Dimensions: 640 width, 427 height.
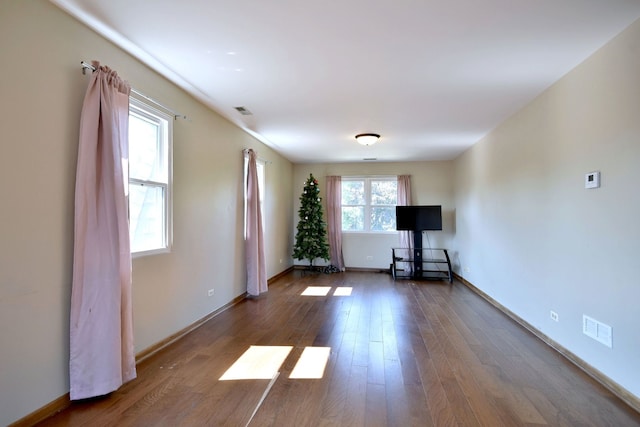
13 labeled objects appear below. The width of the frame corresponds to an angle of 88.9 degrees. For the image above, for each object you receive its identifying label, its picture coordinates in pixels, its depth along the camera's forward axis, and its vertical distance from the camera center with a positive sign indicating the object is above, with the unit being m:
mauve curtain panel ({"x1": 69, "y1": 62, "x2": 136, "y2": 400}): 2.09 -0.23
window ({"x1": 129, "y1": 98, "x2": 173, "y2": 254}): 2.80 +0.37
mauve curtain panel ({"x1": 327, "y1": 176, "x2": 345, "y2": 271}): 7.54 -0.06
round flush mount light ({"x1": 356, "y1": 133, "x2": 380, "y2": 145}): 4.99 +1.21
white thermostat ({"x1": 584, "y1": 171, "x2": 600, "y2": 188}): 2.51 +0.26
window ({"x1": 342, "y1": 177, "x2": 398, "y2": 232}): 7.59 +0.30
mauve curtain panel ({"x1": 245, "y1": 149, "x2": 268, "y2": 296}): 4.84 -0.20
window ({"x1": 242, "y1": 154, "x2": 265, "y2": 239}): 5.64 +0.73
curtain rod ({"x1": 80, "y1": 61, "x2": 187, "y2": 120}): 2.21 +1.05
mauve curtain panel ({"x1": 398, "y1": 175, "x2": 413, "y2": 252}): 7.28 +0.49
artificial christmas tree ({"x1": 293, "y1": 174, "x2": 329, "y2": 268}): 7.05 -0.26
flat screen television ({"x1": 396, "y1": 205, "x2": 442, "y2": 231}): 6.82 -0.04
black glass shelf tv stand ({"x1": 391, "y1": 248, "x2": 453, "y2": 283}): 6.77 -1.06
